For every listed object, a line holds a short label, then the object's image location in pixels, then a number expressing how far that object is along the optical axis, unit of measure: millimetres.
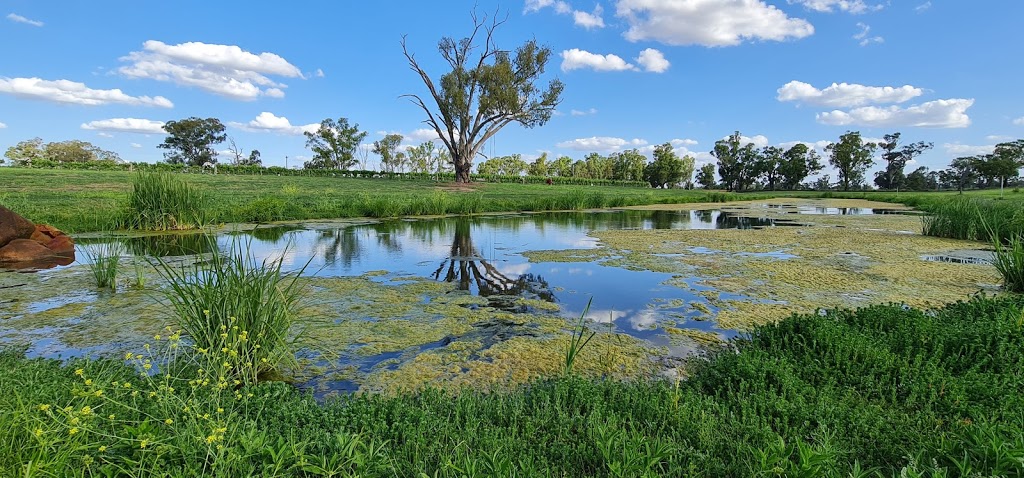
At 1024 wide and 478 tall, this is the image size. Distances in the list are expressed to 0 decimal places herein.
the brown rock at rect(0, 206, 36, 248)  7695
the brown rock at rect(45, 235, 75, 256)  8309
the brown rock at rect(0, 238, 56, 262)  7484
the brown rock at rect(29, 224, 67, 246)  8289
